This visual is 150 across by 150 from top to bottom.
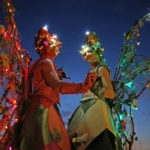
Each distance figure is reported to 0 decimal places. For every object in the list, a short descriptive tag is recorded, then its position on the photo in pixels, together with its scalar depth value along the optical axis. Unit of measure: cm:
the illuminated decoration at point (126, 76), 344
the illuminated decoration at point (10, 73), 216
